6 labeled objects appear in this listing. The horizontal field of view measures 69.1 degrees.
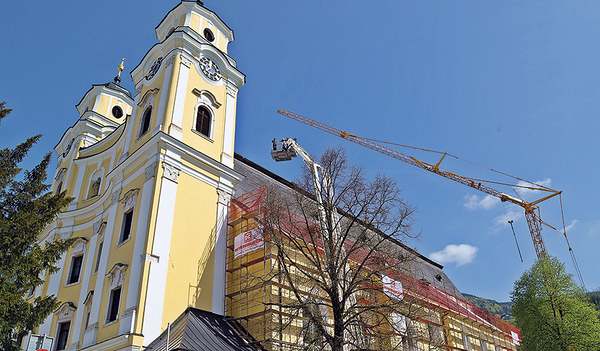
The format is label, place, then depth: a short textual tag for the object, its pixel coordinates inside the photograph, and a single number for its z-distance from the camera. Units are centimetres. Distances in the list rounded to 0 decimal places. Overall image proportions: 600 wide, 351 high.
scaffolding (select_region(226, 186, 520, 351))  1612
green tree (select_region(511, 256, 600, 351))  2639
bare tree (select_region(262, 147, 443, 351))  1373
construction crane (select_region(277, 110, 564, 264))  5769
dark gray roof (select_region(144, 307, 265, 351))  1423
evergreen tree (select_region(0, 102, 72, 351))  1402
